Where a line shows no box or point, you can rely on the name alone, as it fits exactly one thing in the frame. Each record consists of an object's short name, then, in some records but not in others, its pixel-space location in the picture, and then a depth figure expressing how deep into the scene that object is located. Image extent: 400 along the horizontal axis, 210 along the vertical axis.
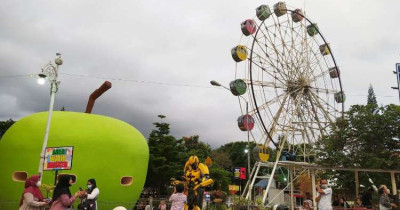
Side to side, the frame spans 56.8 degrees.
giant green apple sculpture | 13.75
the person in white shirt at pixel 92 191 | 8.73
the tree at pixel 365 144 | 18.50
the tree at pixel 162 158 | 29.14
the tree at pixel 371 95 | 56.17
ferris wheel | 22.17
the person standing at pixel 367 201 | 13.76
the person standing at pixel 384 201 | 9.59
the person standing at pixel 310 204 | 14.17
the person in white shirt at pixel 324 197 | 8.95
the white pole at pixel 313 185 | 17.38
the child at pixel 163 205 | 13.97
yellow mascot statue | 11.15
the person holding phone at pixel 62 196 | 6.26
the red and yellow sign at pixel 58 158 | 12.13
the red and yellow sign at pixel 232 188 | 24.63
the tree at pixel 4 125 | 39.22
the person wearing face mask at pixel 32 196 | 6.60
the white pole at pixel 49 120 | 11.91
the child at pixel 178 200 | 8.89
